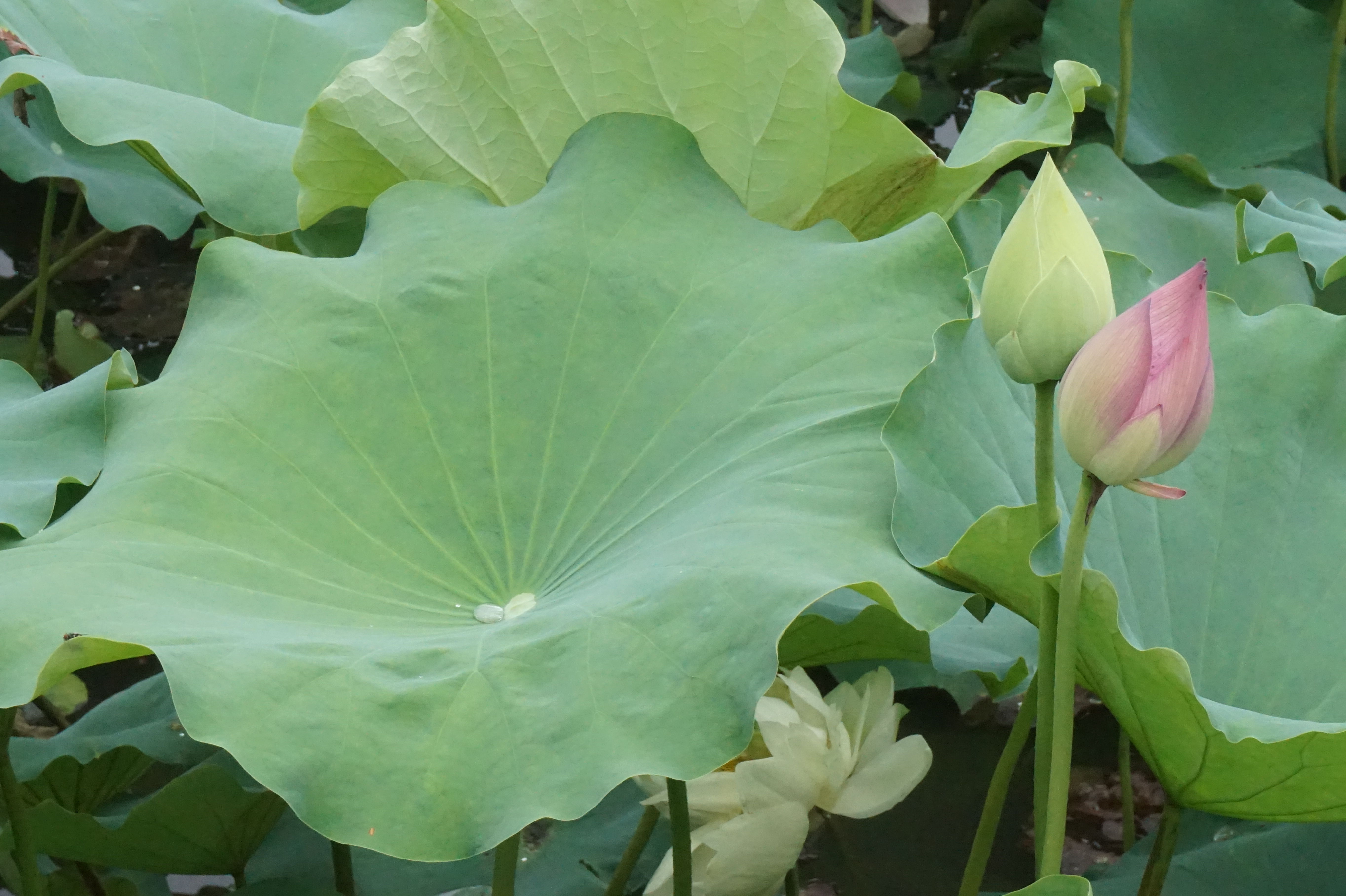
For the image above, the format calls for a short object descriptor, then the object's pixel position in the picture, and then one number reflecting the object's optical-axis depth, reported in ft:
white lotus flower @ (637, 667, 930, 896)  9.30
